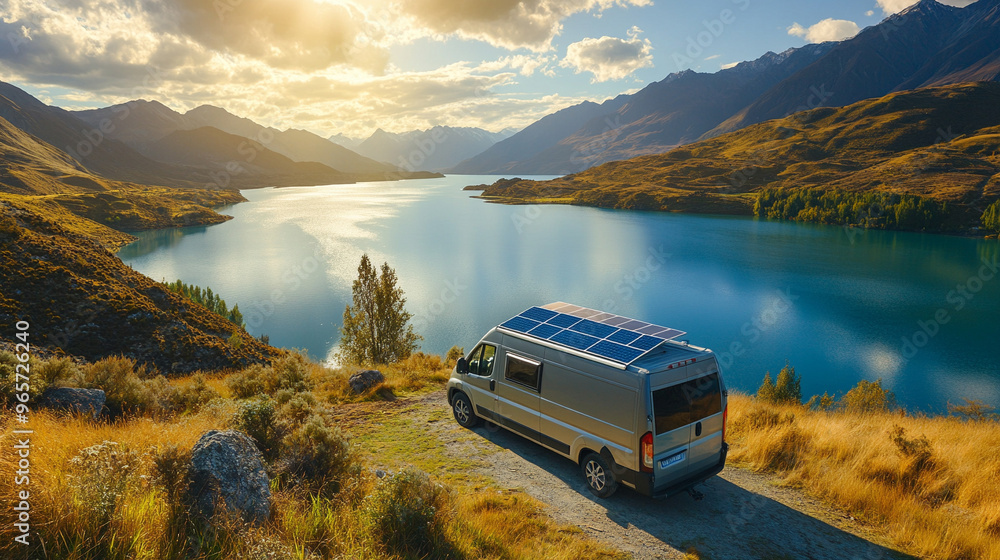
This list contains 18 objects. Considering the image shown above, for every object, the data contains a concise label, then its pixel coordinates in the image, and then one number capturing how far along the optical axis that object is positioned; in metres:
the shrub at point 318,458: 7.05
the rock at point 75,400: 8.70
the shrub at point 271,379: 13.88
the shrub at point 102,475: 4.37
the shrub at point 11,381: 8.31
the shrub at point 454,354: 21.08
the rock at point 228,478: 5.19
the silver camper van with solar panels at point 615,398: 7.70
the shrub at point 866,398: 17.89
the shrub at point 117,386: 10.12
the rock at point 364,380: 14.76
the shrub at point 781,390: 21.67
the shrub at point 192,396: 11.57
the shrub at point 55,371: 9.62
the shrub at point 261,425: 7.75
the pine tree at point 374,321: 30.36
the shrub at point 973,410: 14.91
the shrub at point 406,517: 5.59
